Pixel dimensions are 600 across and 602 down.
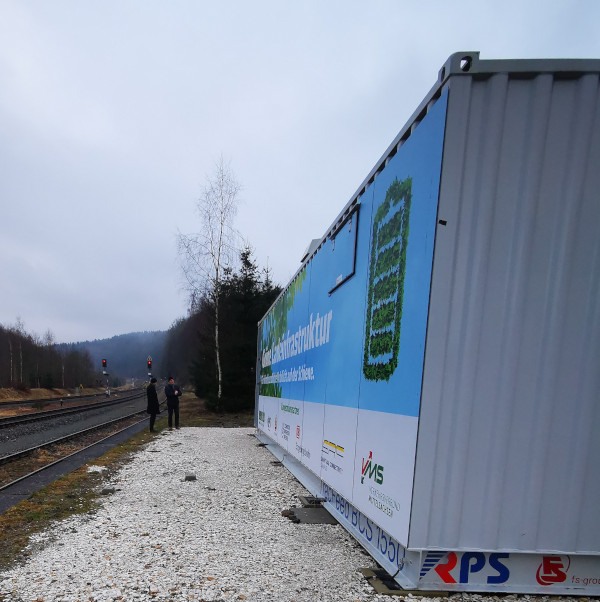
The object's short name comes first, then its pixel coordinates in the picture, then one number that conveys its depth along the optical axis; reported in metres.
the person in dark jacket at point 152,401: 13.37
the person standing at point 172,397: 13.75
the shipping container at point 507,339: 2.54
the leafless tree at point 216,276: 20.17
